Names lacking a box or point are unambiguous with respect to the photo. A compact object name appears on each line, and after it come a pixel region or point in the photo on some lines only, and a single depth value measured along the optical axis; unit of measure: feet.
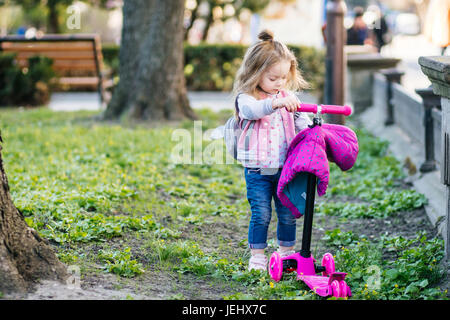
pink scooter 11.87
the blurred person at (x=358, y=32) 74.28
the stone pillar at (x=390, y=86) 28.68
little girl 12.87
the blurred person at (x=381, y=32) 72.02
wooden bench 39.78
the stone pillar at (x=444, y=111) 13.22
